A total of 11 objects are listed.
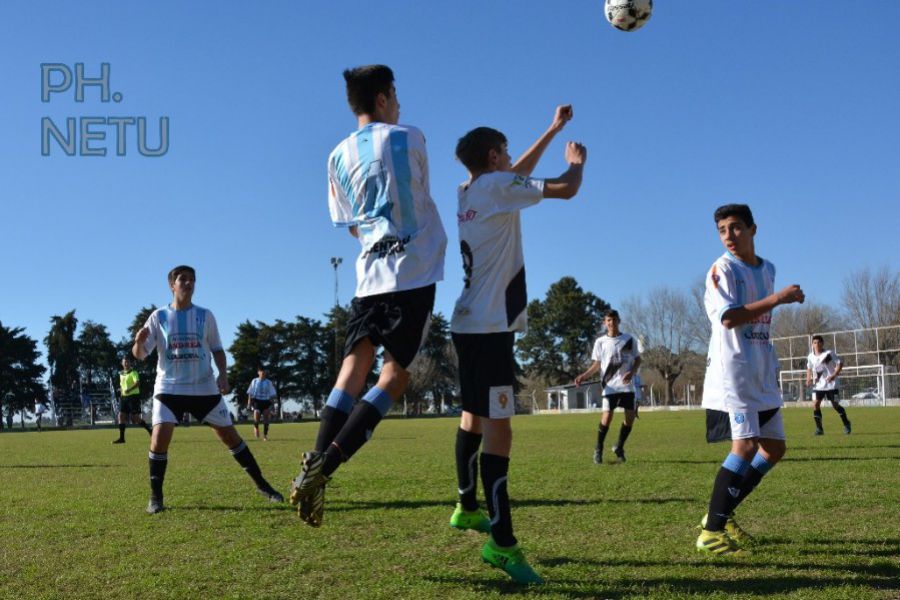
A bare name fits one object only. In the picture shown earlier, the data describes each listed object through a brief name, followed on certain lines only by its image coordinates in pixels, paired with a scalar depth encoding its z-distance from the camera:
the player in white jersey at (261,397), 26.53
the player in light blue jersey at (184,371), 8.34
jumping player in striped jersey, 4.29
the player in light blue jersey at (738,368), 5.31
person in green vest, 24.59
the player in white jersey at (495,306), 4.51
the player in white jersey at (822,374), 19.86
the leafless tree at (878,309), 77.69
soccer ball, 7.59
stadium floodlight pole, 71.31
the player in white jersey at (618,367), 12.95
